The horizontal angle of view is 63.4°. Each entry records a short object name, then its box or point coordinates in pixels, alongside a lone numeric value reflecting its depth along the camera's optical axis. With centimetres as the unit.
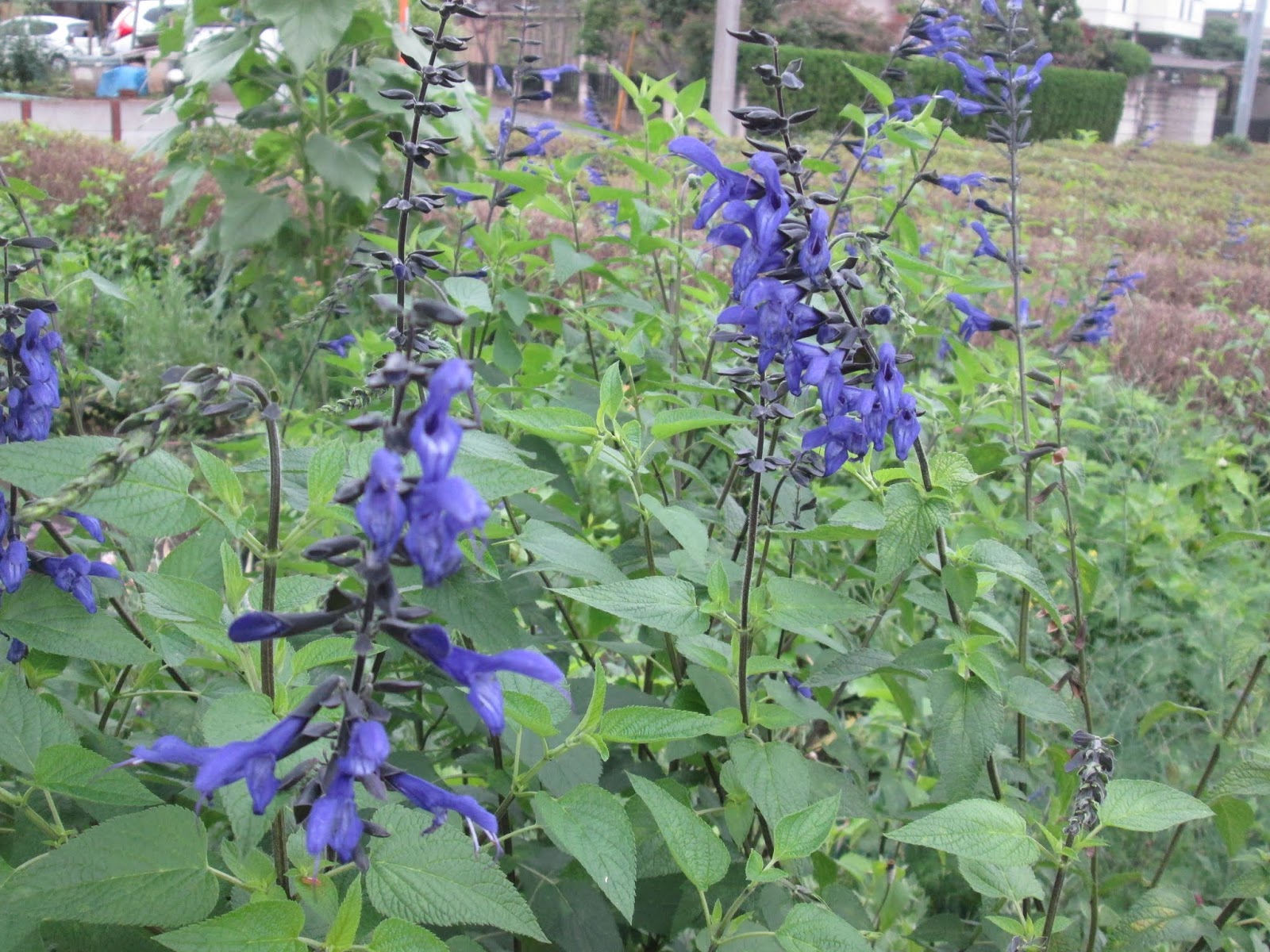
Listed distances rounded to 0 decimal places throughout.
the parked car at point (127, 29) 2330
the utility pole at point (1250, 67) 1277
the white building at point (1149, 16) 2448
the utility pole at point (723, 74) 928
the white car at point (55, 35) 2059
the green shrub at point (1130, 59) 2419
